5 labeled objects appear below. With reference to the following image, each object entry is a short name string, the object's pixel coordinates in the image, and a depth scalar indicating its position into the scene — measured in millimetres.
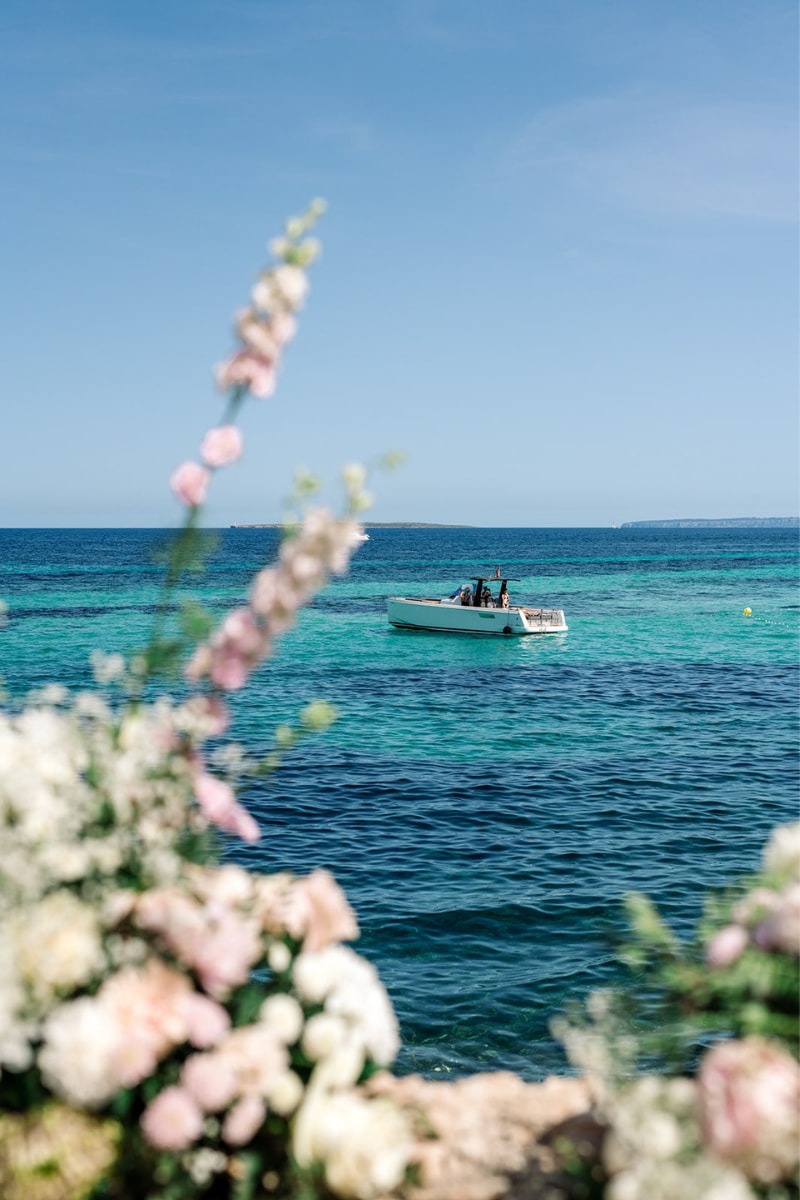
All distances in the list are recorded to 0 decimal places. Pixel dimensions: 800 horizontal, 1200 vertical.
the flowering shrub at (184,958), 3029
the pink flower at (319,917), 3559
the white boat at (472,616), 43562
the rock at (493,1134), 3363
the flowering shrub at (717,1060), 2602
